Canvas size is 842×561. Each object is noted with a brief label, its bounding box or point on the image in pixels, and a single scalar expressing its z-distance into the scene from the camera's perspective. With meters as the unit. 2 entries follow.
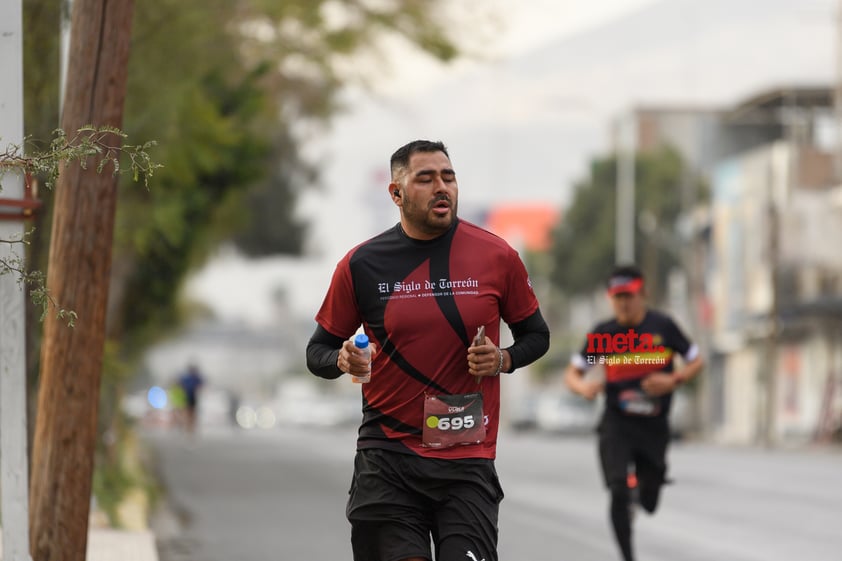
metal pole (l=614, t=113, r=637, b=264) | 64.88
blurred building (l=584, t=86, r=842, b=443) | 55.91
